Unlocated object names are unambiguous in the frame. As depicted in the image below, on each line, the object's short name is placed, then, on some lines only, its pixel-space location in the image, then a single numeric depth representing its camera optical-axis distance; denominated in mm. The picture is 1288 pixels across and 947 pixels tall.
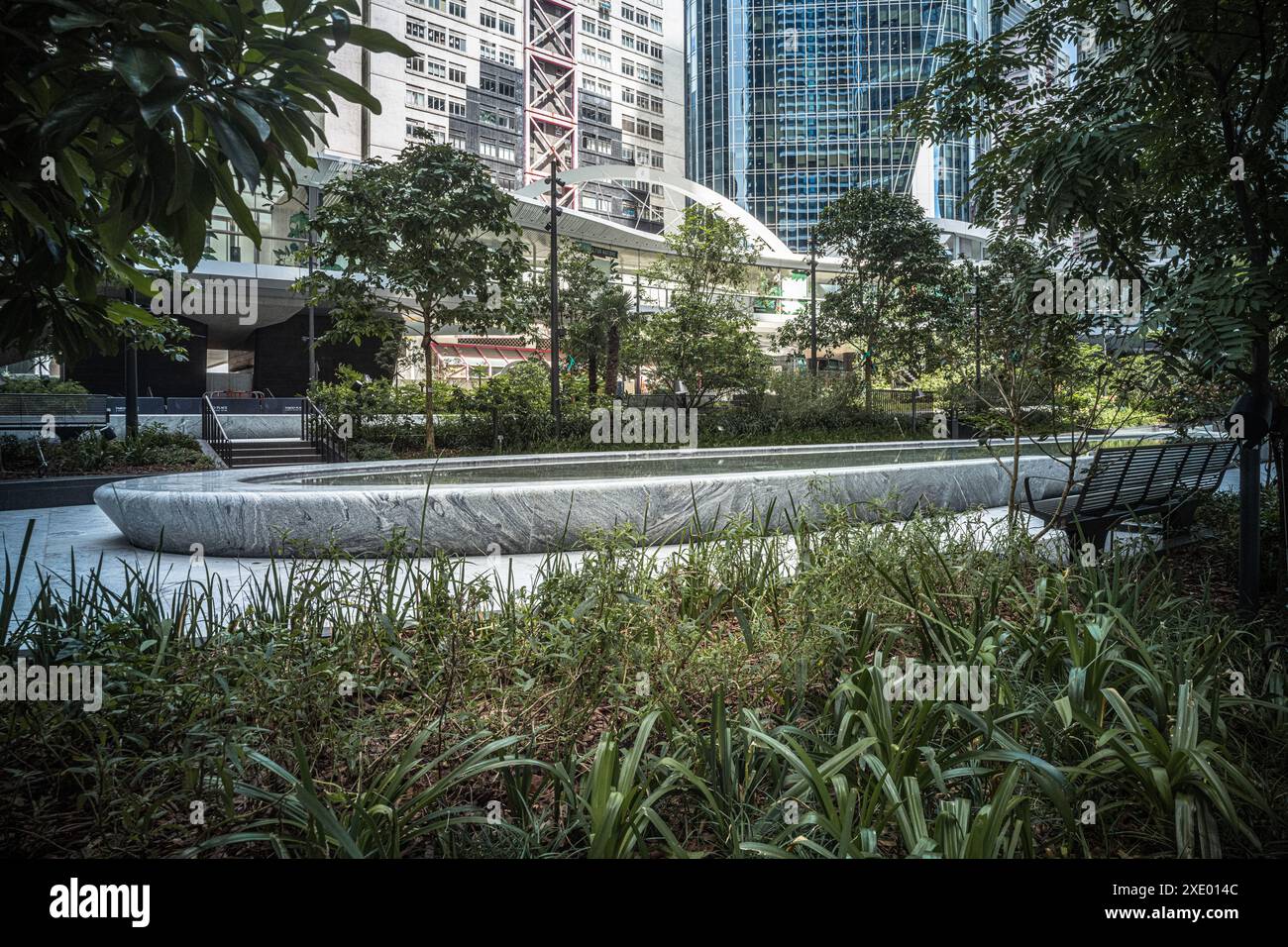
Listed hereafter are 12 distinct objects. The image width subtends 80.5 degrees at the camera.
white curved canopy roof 40594
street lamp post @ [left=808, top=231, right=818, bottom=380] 25292
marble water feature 6812
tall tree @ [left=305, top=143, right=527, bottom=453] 17047
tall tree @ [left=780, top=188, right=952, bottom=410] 27484
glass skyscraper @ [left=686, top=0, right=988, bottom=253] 59594
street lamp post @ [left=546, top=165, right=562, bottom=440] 18812
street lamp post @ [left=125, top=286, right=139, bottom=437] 15797
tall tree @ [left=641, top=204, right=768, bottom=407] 23938
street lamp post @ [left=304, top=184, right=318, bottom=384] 32281
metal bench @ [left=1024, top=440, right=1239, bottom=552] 5992
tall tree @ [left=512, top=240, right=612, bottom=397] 28469
